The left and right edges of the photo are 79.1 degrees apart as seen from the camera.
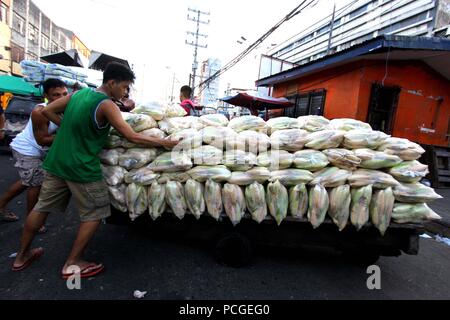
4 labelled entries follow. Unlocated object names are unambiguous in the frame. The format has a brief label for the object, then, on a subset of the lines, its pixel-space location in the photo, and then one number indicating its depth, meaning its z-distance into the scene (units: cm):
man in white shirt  300
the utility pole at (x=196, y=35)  2442
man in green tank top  224
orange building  722
